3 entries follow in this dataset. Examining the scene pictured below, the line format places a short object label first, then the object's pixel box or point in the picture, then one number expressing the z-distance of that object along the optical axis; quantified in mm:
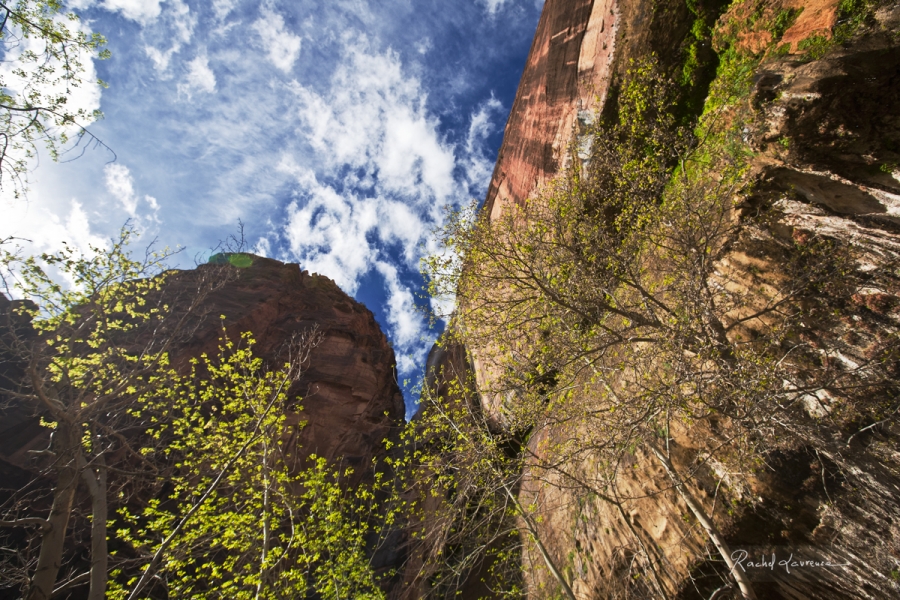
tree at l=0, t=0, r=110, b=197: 4723
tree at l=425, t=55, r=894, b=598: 5324
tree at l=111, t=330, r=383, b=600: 7668
